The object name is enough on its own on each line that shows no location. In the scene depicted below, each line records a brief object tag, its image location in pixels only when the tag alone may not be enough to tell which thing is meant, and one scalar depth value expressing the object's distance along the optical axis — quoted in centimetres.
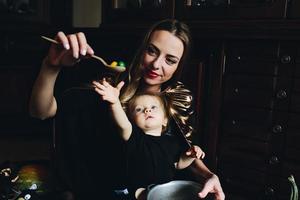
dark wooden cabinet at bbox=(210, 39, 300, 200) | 119
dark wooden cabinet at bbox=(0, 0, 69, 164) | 189
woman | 79
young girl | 81
